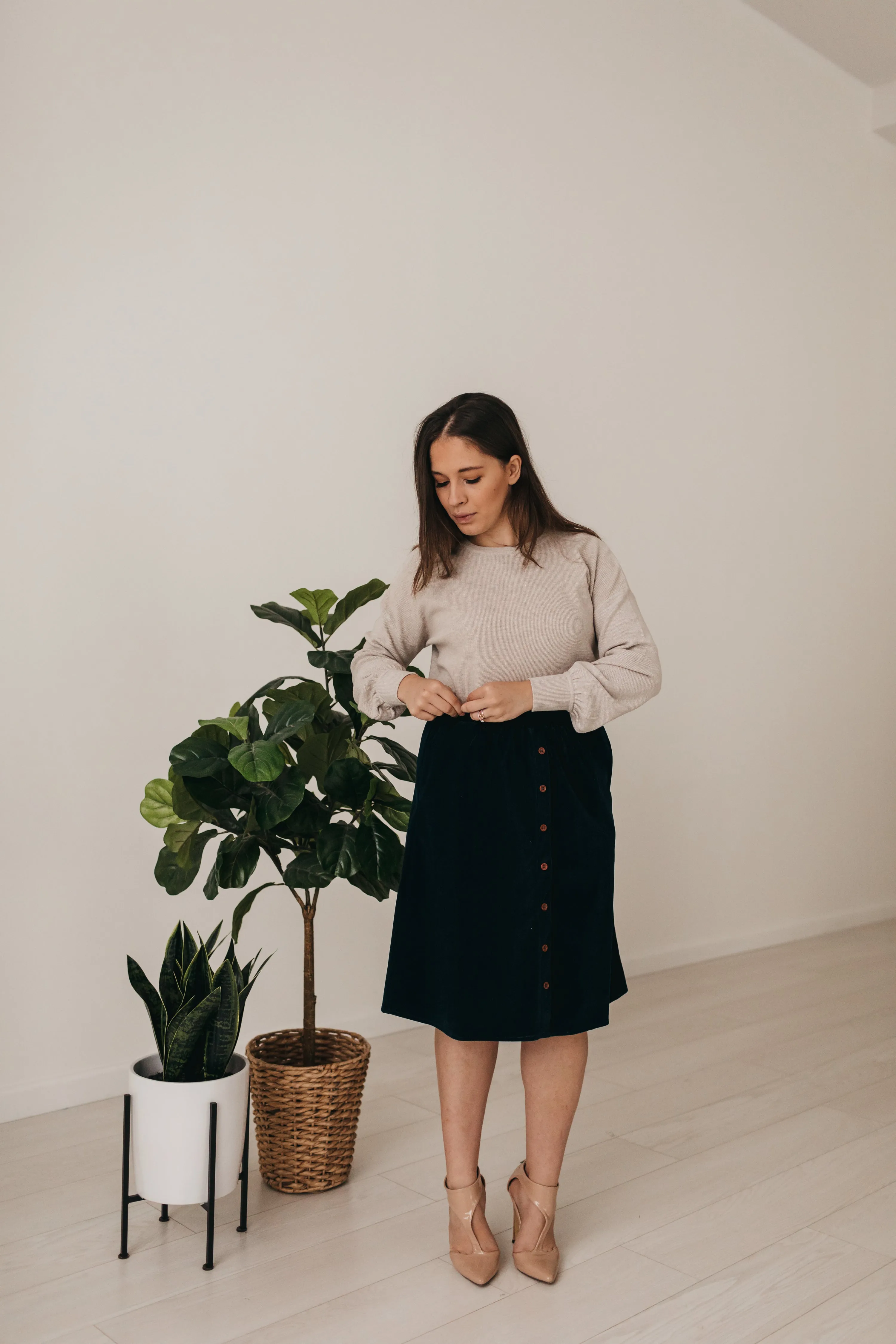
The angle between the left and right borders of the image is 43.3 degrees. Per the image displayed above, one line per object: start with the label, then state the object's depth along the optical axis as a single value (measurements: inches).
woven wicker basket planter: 77.2
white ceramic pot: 68.0
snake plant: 69.6
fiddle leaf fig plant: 71.8
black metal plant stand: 67.0
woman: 63.2
